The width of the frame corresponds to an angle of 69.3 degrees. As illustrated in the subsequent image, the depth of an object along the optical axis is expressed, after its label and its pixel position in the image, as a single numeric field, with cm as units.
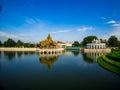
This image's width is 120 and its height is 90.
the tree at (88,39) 6244
